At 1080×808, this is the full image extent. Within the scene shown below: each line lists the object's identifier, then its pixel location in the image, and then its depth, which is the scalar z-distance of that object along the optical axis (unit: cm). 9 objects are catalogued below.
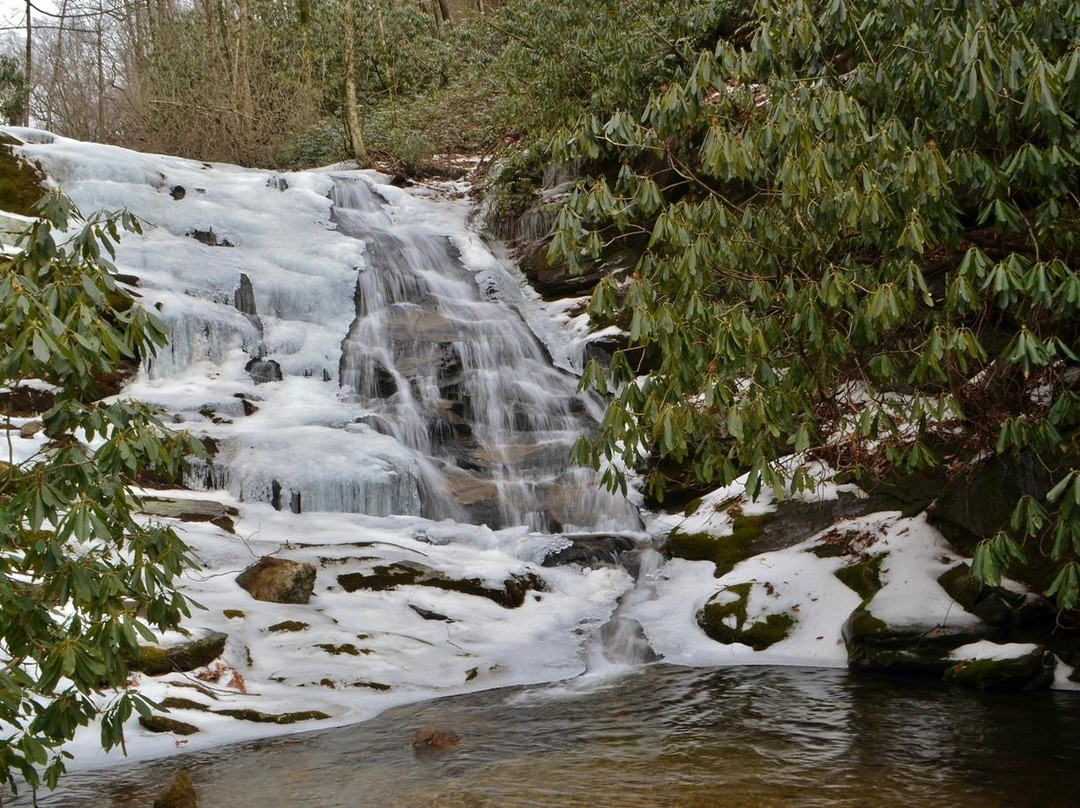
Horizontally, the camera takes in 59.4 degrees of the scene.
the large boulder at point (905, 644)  757
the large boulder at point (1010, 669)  711
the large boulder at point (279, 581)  827
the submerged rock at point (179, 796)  494
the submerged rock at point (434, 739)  609
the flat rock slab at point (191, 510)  942
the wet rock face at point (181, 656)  680
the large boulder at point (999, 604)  739
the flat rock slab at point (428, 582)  891
